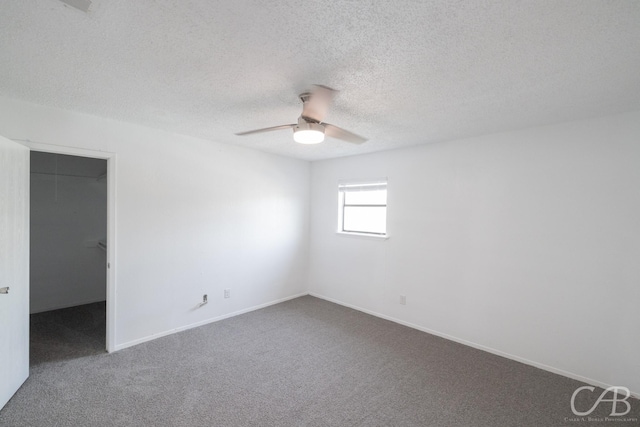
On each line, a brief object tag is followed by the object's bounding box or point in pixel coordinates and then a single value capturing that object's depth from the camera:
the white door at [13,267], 2.07
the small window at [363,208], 4.17
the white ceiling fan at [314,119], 2.05
